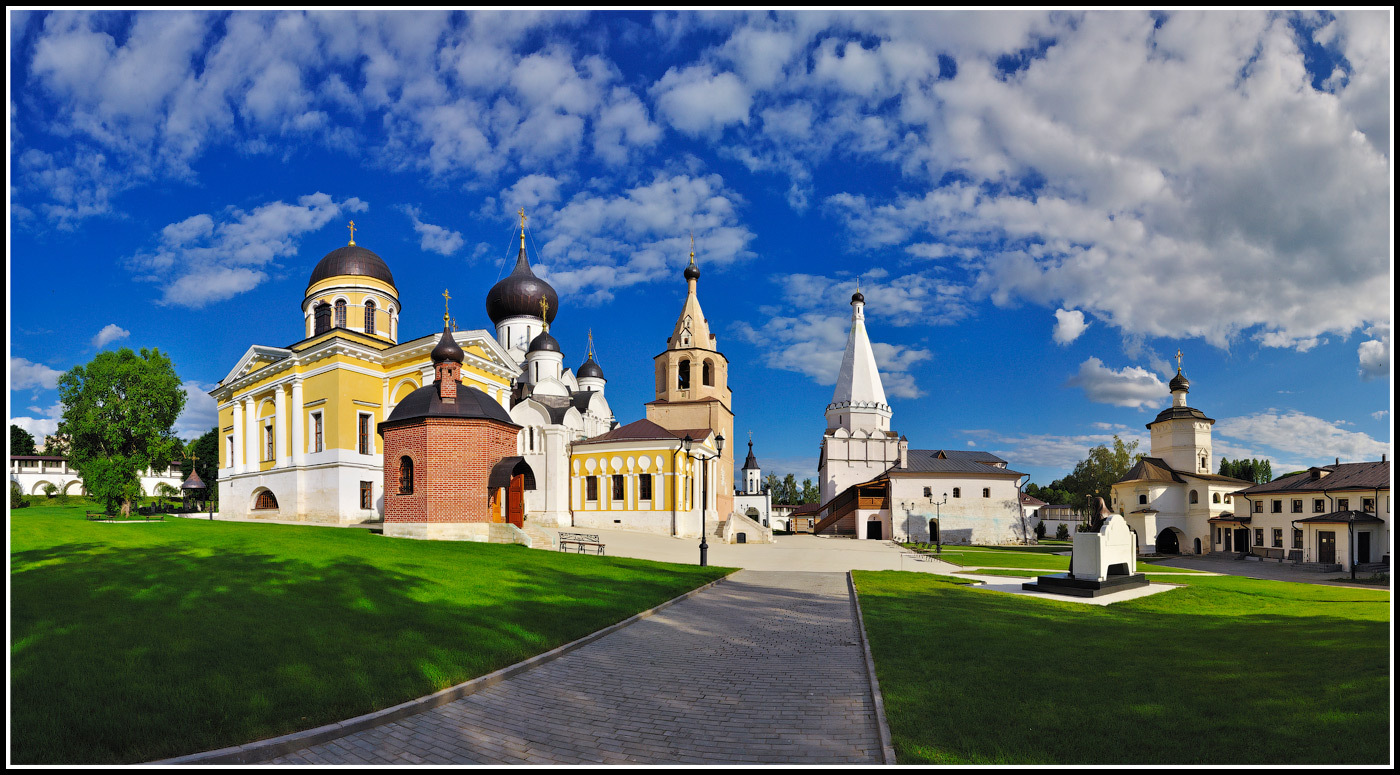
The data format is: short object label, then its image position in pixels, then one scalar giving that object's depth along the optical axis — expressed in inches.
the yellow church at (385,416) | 1272.1
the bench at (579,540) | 865.5
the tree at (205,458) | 2114.9
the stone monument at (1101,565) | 614.2
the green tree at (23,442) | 2273.6
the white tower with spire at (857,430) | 2464.3
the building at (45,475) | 2127.2
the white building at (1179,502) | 1742.1
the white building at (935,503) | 1975.9
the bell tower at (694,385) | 1744.6
